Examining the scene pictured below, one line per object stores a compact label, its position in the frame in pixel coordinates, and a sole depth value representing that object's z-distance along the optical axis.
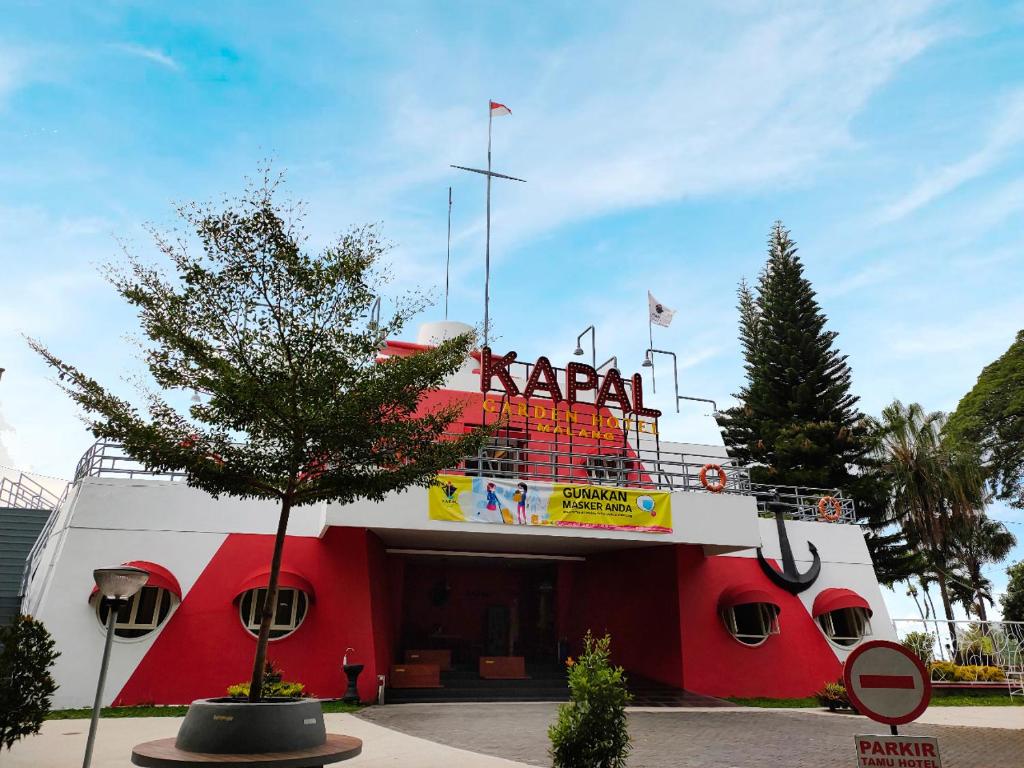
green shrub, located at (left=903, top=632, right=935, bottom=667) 17.53
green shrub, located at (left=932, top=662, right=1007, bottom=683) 16.48
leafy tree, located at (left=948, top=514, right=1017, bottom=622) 27.25
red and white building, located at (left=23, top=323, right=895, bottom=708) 12.94
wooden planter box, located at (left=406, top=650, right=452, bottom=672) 15.91
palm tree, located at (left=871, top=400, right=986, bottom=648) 26.39
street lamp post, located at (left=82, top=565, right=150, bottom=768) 7.36
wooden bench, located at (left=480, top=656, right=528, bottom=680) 15.43
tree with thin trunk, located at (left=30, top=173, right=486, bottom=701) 7.73
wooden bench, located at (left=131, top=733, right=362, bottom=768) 5.84
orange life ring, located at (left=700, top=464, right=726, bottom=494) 15.68
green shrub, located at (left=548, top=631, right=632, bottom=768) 6.00
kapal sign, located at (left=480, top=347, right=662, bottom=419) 16.48
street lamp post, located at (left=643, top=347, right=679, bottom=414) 23.52
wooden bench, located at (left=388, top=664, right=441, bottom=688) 14.77
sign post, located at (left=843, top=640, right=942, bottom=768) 3.71
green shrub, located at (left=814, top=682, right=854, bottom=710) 13.66
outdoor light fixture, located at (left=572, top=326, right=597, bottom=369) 20.38
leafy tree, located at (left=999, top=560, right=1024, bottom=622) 25.64
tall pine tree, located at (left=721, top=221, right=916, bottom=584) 28.72
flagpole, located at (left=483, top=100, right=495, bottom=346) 20.25
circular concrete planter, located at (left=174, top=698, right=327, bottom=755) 6.25
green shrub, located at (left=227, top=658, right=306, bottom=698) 9.95
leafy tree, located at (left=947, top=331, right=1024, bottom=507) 28.19
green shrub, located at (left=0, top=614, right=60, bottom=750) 6.59
